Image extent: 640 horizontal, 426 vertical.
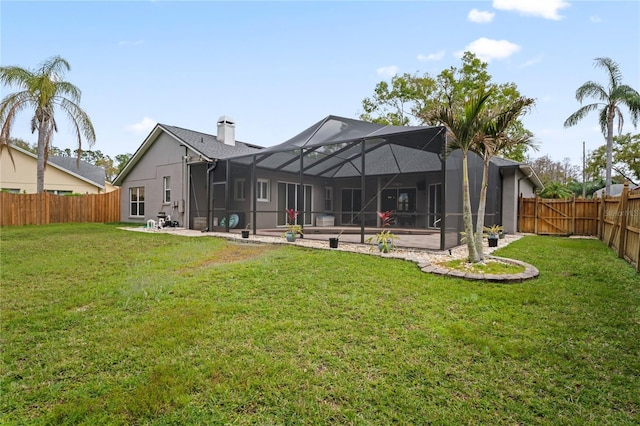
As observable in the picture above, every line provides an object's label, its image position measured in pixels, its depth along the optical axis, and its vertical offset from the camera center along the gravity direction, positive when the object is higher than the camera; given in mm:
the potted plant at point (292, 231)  8724 -714
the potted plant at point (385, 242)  6944 -809
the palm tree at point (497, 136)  5254 +1232
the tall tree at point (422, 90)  19391 +7522
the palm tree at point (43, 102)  12320 +4139
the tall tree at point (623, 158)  23500 +3820
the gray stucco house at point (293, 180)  10500 +1076
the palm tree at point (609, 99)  14999 +5161
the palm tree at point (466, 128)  5340 +1325
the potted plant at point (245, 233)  9562 -855
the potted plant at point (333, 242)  7465 -858
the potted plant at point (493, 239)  8539 -894
